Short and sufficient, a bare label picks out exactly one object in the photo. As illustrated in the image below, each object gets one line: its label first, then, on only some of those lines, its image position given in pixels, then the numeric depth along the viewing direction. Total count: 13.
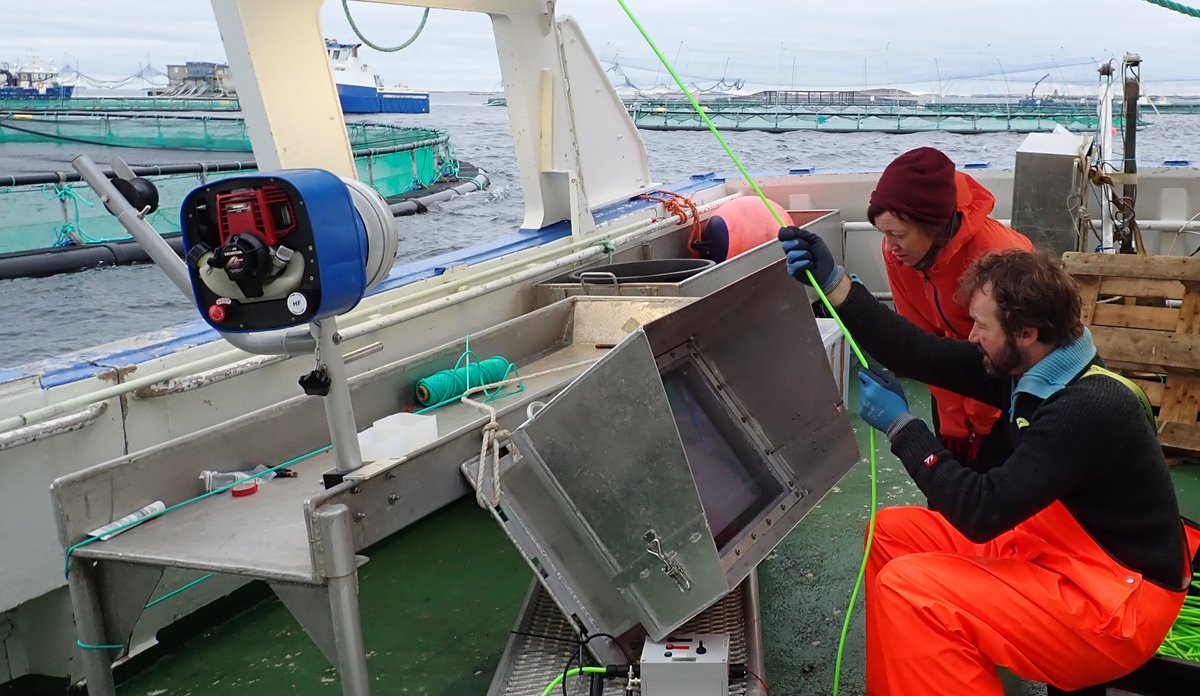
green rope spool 3.28
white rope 2.35
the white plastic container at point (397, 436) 2.57
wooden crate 4.05
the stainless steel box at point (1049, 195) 4.80
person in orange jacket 2.59
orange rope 5.77
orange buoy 5.61
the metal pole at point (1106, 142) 5.17
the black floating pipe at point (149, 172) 12.78
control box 2.12
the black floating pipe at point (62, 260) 12.23
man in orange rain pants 1.89
